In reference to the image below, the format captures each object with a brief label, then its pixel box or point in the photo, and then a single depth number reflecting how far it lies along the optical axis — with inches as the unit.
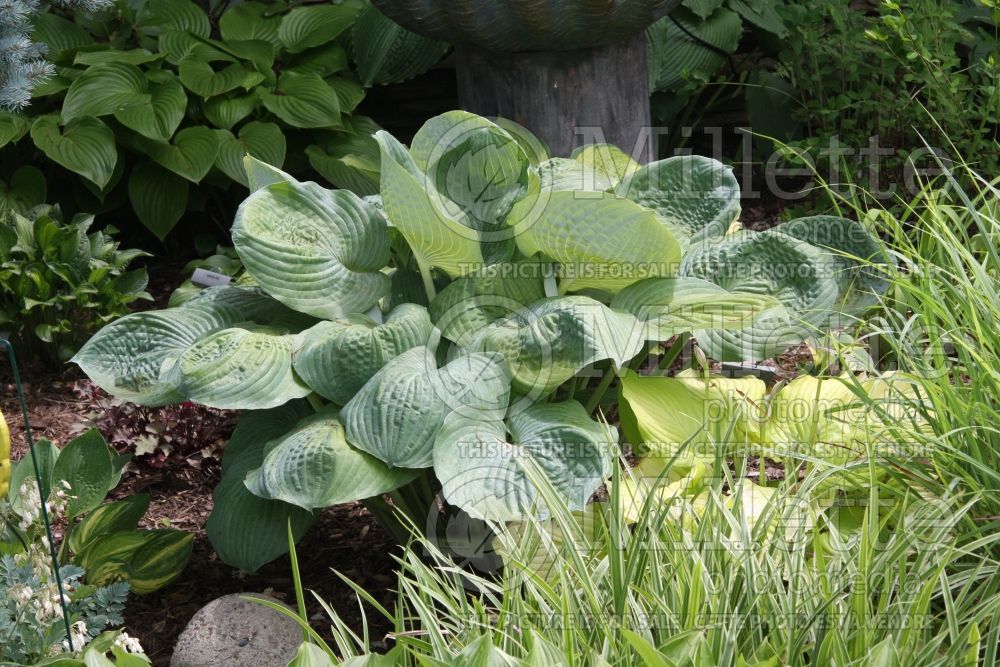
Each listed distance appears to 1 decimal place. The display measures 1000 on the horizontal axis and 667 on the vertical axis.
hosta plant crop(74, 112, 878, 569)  81.4
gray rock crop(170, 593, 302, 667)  80.5
